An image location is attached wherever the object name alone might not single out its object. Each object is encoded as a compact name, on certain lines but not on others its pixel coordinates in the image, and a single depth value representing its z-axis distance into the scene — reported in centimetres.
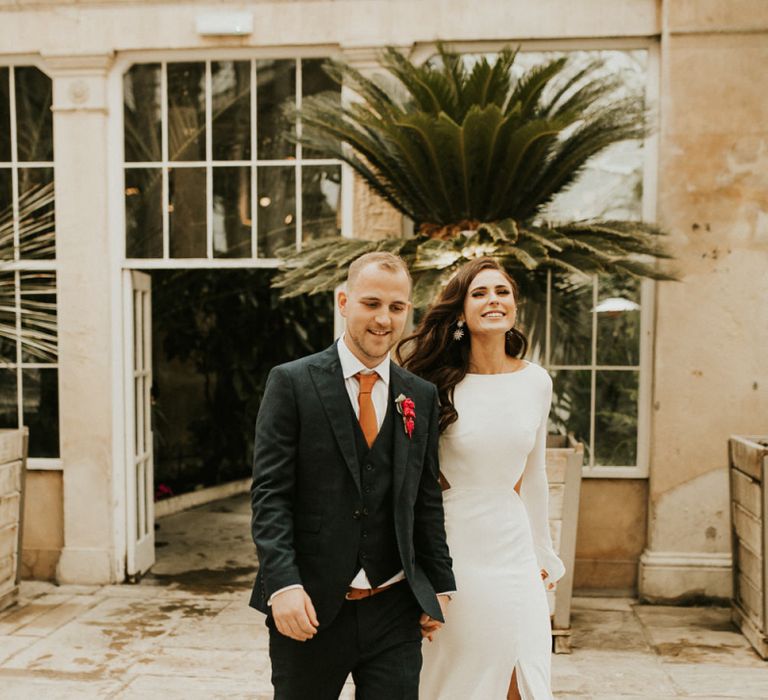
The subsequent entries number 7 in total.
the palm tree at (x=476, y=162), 398
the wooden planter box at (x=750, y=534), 414
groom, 207
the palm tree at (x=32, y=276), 530
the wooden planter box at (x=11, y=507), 475
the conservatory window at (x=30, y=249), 542
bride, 247
